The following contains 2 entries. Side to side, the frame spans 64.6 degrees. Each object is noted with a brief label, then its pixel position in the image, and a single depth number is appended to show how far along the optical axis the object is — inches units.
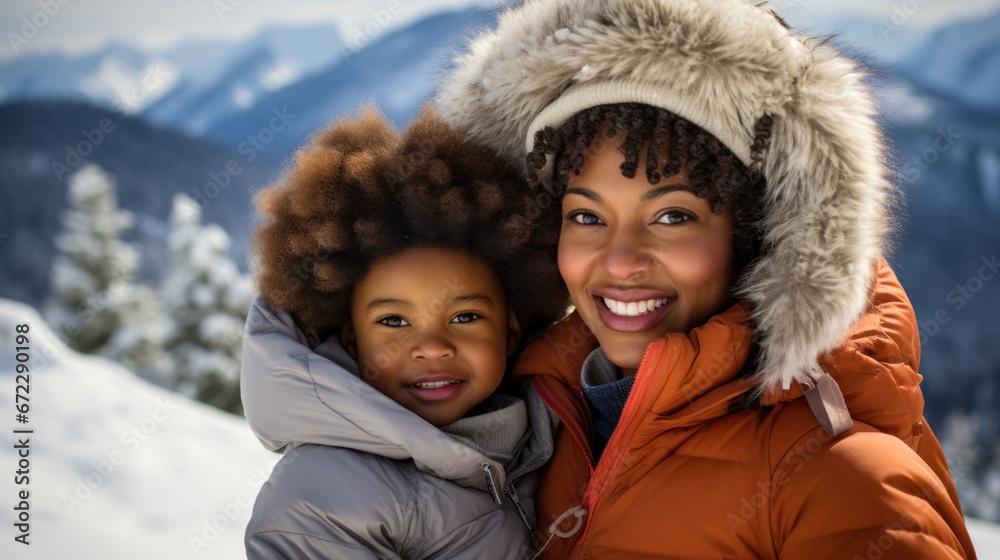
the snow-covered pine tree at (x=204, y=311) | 407.8
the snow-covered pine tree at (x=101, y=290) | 427.8
